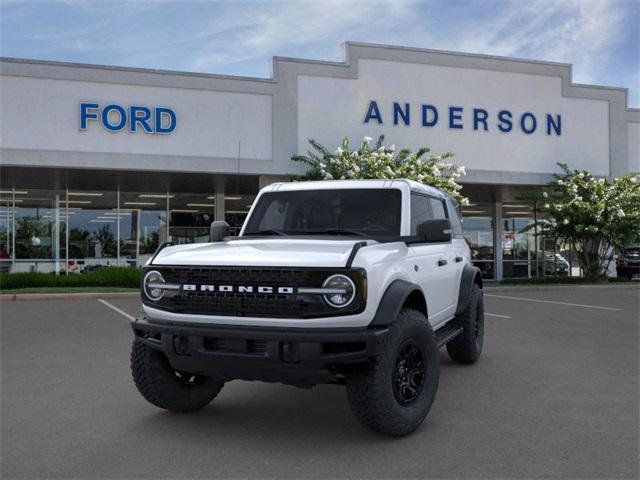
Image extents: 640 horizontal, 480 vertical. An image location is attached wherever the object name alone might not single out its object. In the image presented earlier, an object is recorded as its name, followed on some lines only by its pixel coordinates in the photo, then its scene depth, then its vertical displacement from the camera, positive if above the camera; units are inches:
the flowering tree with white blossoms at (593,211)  810.8 +43.5
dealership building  686.5 +140.1
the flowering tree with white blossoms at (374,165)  703.7 +94.4
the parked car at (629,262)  1021.8 -29.9
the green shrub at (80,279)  689.0 -36.9
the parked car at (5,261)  838.5 -19.1
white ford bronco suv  158.2 -19.5
